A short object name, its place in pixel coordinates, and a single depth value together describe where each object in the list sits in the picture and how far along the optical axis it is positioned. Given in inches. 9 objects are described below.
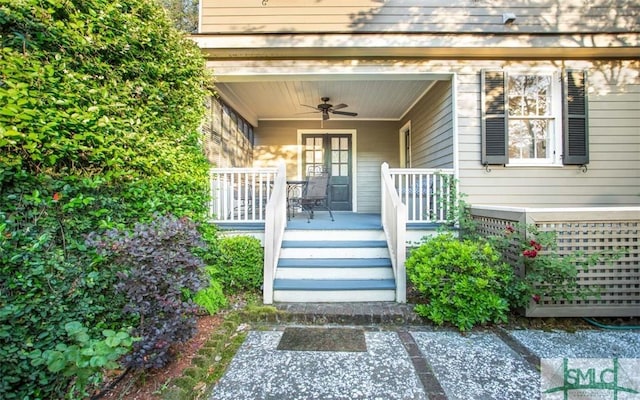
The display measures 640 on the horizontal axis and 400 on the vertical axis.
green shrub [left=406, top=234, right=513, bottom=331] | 103.7
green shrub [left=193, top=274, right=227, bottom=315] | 109.6
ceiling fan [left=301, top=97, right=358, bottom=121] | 222.5
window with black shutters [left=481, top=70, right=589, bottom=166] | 157.9
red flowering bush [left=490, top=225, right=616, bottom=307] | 104.2
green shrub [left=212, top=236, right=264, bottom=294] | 130.7
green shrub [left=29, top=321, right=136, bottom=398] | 55.4
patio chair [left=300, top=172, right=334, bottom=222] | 191.5
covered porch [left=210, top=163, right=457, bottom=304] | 125.0
